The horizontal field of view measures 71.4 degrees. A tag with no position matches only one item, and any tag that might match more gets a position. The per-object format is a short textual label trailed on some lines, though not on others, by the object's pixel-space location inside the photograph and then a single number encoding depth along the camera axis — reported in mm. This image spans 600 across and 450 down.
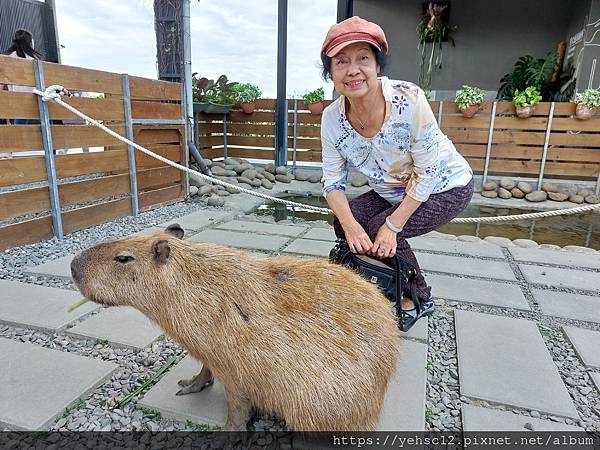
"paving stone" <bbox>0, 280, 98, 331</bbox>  2307
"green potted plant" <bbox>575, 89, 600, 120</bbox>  6281
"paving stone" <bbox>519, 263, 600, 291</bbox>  3047
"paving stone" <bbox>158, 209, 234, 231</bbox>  4348
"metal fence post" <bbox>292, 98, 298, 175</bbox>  8055
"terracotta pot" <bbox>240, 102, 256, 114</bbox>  8117
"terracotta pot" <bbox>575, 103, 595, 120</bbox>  6355
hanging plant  9242
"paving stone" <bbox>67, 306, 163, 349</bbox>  2174
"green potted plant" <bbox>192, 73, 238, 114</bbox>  7754
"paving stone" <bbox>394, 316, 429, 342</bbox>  2285
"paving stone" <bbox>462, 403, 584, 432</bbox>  1630
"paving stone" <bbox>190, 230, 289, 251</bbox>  3676
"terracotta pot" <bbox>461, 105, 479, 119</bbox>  6859
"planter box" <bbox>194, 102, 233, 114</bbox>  7314
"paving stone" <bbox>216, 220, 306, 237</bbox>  4137
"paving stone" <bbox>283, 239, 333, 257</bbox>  3518
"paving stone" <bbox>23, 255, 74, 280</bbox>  2947
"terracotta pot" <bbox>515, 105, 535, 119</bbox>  6676
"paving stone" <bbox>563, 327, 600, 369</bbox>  2105
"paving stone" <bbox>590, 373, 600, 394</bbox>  1922
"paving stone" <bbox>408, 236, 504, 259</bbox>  3709
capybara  1406
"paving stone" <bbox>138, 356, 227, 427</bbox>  1637
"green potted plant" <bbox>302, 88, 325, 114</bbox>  7789
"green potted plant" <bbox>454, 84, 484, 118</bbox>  6785
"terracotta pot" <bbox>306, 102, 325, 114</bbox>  7777
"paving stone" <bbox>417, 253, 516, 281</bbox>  3227
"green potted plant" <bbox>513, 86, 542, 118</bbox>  6656
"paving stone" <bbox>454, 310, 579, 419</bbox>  1794
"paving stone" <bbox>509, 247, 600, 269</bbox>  3498
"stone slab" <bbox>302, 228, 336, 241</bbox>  3965
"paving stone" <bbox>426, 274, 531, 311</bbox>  2739
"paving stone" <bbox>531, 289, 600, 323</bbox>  2588
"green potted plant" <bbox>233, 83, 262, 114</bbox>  8109
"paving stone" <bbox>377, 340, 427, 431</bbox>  1618
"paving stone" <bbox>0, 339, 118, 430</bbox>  1609
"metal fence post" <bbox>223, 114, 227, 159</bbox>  8395
